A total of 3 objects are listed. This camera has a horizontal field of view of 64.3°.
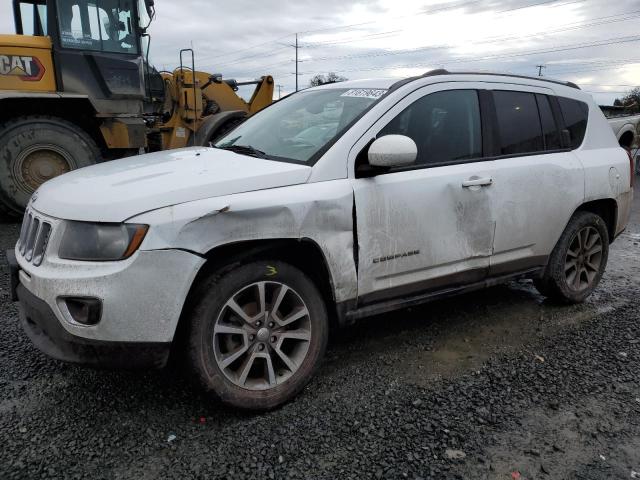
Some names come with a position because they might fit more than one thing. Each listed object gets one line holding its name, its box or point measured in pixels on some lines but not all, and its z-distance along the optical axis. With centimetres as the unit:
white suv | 233
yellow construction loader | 664
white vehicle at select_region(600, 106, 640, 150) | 1038
